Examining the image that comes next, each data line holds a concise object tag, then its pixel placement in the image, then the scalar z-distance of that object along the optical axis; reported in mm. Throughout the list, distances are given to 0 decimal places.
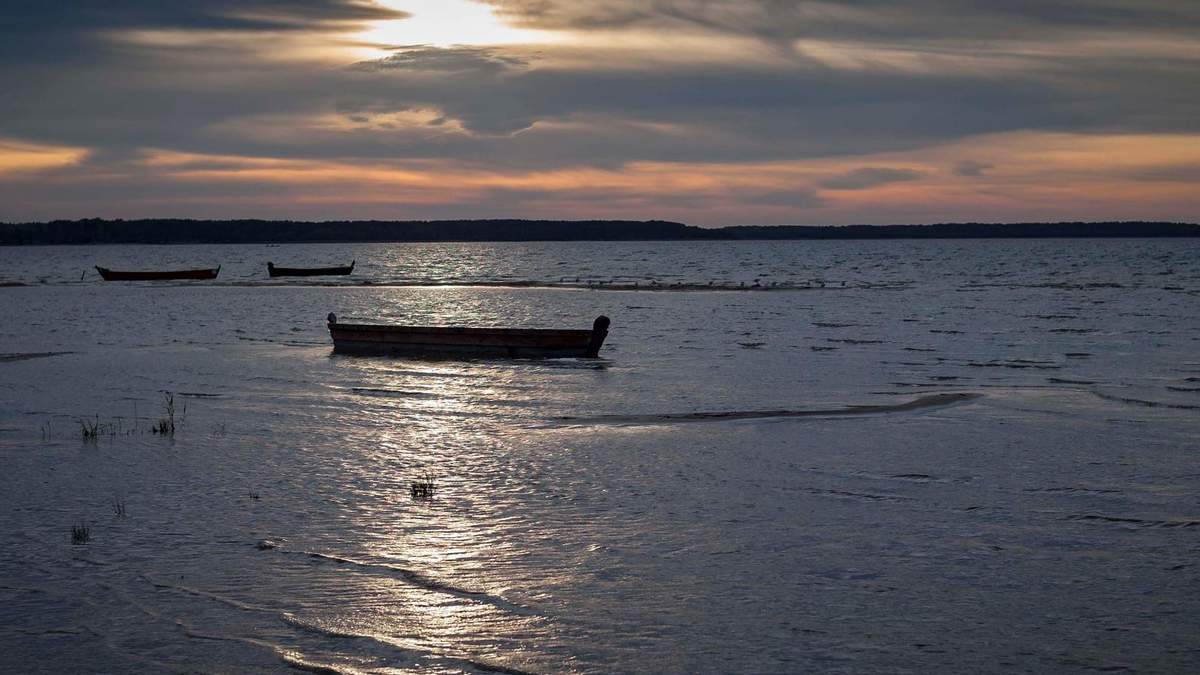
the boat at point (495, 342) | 29188
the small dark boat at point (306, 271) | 105775
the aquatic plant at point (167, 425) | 16672
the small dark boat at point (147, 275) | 94938
